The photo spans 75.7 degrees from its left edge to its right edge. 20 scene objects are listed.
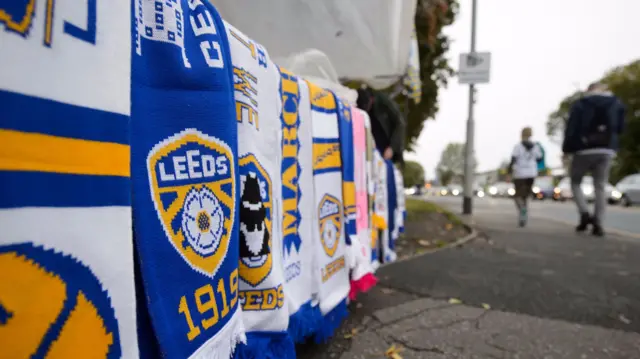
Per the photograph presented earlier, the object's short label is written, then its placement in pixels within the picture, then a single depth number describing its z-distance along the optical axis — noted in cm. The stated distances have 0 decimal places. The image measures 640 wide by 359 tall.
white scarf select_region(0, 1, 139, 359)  50
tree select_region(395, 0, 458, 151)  541
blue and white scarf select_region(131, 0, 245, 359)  73
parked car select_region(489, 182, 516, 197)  4143
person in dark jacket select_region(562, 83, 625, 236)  471
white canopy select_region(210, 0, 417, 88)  283
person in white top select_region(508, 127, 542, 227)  615
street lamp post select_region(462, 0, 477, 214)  795
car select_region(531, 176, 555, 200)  2883
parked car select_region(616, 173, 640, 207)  1582
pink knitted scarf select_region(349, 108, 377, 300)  182
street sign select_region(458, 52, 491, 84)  760
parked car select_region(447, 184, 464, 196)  4745
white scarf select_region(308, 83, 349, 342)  155
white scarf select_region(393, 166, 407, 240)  349
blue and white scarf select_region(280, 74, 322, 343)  135
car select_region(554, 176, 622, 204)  1836
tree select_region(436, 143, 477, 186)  9288
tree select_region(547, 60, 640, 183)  3222
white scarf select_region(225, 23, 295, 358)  105
